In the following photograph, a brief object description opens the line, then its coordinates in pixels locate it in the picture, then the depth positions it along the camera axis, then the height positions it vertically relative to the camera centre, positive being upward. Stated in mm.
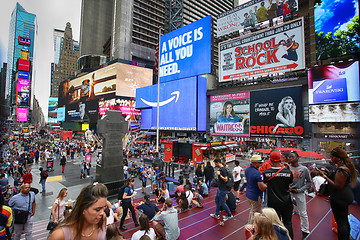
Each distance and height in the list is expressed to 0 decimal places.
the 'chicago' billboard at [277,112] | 19766 +1734
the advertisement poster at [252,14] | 21969 +14816
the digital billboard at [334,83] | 17141 +4414
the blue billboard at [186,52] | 27406 +12361
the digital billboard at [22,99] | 54469 +7946
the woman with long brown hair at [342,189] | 3281 -1094
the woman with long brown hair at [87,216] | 1673 -860
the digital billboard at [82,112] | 59200 +4976
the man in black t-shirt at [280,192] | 3471 -1226
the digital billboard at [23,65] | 53238 +17898
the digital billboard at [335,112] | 17062 +1567
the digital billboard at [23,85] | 54625 +12179
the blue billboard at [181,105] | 27969 +3633
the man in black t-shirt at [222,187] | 5188 -1711
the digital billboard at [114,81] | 51594 +13868
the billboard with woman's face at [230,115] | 23391 +1710
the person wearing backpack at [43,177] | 10643 -3020
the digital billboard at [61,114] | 77875 +4962
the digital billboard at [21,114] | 56534 +3515
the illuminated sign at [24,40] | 65556 +31445
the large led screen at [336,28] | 17406 +9979
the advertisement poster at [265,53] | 20250 +9226
